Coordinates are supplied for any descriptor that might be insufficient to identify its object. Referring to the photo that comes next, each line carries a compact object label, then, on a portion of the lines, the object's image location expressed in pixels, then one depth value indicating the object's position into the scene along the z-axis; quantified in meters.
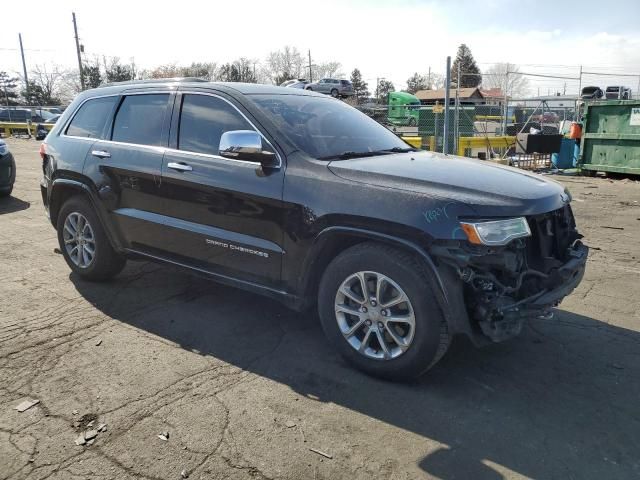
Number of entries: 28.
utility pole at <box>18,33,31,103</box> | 53.70
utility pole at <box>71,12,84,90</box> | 38.34
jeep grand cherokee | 2.99
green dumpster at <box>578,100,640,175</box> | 11.90
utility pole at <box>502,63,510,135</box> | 16.45
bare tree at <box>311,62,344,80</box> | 72.34
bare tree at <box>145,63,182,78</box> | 55.99
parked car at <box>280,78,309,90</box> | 26.57
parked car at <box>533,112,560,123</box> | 29.73
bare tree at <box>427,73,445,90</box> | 73.19
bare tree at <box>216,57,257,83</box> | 54.63
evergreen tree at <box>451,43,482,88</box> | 66.31
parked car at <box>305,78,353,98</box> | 36.33
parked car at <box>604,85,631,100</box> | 19.17
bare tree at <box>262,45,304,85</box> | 69.38
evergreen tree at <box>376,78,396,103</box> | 46.59
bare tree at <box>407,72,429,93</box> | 72.00
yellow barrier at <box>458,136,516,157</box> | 13.79
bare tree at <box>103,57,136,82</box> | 57.95
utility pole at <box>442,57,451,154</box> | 10.76
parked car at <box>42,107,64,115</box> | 33.20
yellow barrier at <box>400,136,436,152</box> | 12.90
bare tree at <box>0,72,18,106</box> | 56.69
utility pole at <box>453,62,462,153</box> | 12.84
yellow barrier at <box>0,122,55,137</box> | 27.95
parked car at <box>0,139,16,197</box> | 9.49
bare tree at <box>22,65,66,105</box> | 55.86
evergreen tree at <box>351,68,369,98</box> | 61.33
